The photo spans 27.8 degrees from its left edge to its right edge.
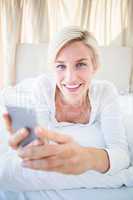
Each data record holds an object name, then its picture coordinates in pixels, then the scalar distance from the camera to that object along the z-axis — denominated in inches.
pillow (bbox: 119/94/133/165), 27.7
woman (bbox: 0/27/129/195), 18.2
